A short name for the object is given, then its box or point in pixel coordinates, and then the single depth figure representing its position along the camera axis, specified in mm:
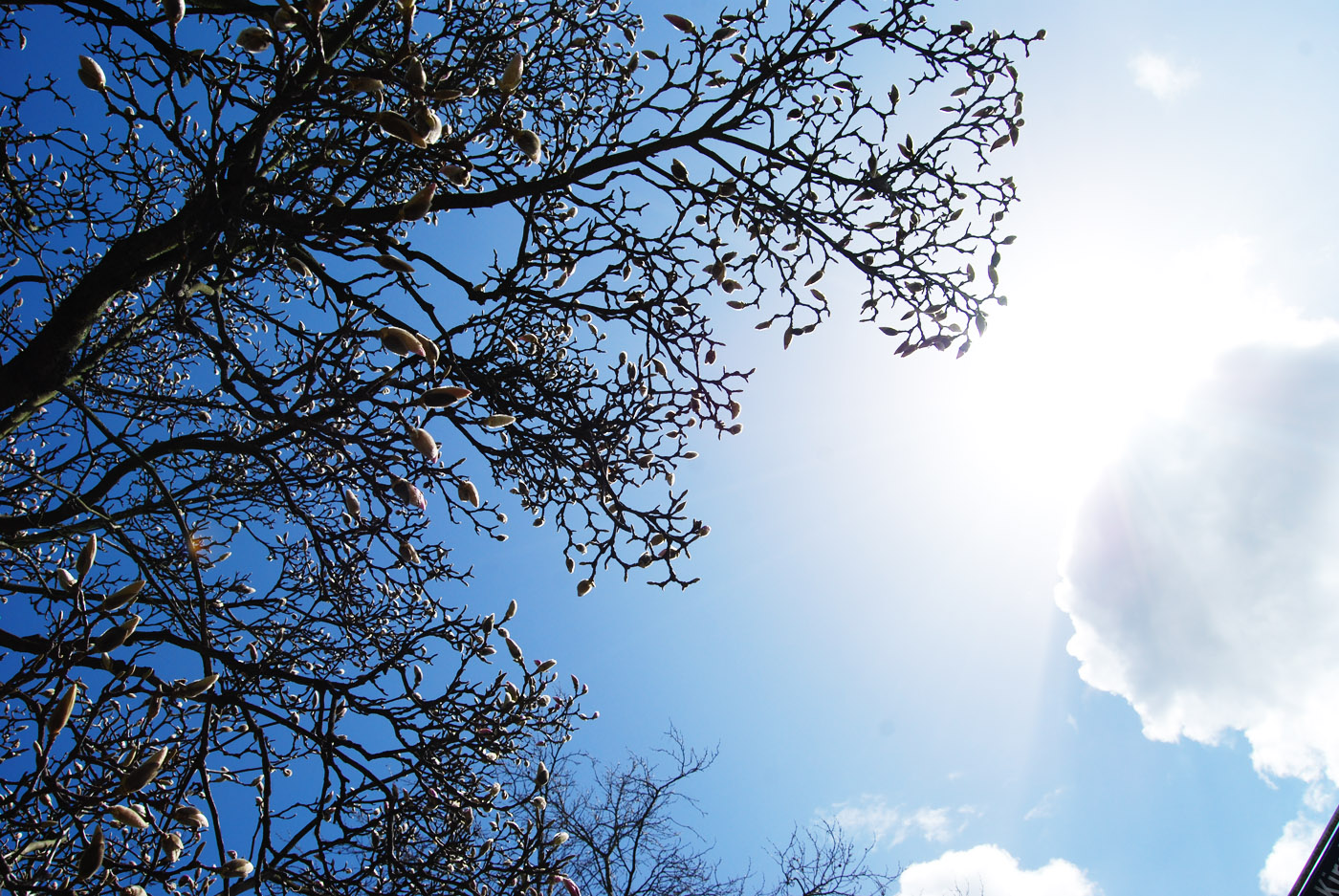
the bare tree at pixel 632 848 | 9906
